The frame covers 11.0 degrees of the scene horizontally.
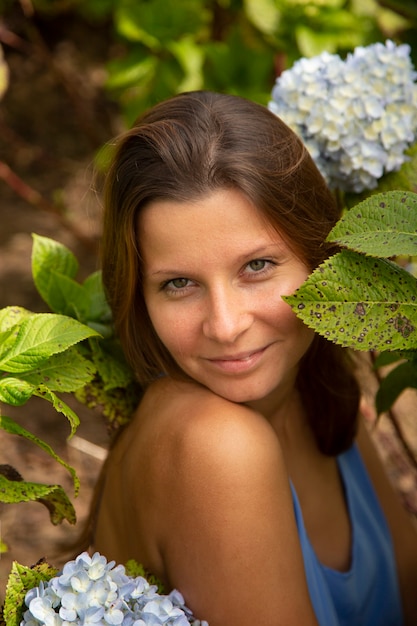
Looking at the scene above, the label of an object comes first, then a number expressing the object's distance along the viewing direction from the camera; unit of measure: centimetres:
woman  157
